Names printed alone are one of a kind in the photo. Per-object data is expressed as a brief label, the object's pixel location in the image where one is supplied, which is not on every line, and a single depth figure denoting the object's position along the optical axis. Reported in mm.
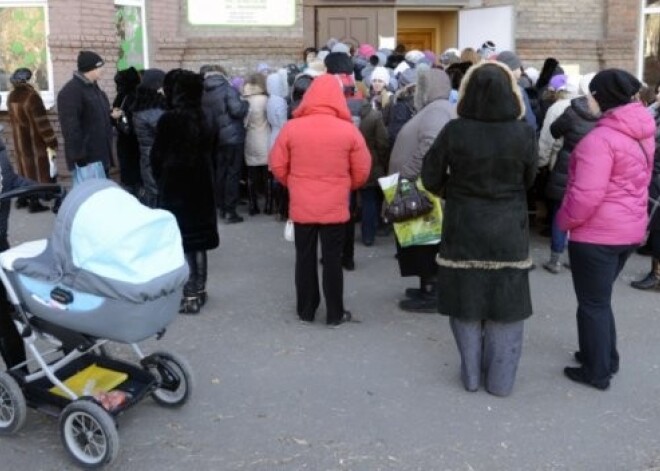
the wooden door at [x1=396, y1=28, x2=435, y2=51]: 15562
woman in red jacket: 5645
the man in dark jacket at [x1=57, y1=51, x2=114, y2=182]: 7664
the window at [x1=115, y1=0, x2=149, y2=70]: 11047
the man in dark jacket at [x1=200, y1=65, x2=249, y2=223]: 8836
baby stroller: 3799
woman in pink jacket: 4523
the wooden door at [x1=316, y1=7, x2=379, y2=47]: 13805
